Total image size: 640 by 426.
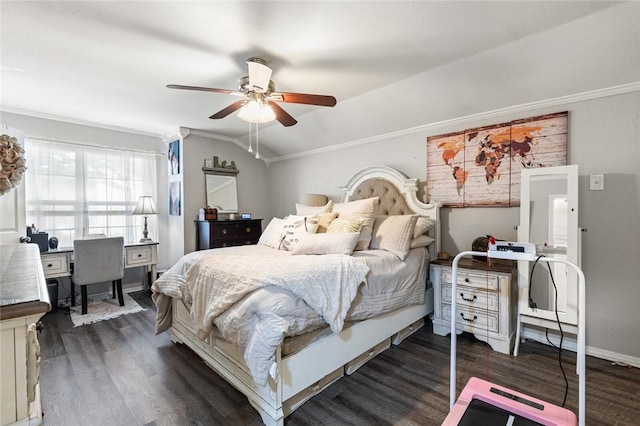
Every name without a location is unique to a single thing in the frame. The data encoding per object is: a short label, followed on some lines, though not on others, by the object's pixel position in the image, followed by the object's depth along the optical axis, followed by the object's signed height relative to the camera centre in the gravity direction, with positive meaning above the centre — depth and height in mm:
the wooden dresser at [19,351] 750 -392
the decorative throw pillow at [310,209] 3393 +17
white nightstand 2383 -797
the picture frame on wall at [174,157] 4273 +826
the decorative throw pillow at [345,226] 2682 -148
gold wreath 904 +156
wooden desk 3240 -605
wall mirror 4438 +306
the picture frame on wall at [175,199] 4250 +176
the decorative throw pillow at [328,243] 2465 -291
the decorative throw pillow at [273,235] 3083 -274
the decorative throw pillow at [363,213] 2752 -28
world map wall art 2541 +515
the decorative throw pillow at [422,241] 2764 -310
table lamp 4008 +37
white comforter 1540 -532
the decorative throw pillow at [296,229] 2865 -192
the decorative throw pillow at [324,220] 2994 -103
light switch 2307 +226
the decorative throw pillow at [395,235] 2621 -231
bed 1604 -697
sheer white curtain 3557 +311
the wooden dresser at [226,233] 4031 -330
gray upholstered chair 3223 -613
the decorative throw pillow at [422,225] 2881 -156
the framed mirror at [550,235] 2205 -202
